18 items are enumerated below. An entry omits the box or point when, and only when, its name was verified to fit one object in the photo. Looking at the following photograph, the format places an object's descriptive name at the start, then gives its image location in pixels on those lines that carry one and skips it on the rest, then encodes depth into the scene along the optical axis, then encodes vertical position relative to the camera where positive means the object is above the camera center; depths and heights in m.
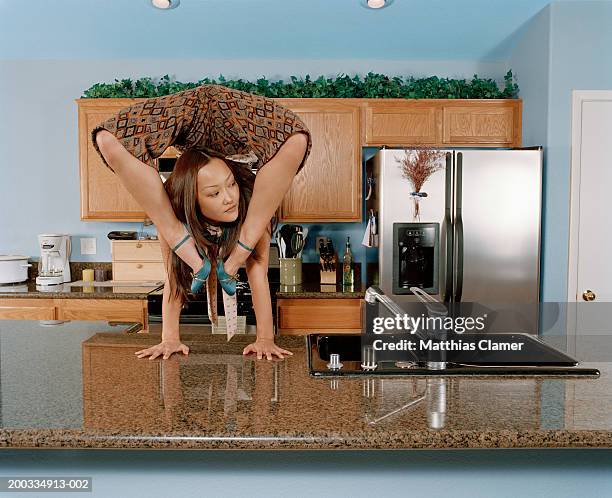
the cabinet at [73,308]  3.72 -0.57
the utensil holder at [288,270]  3.90 -0.33
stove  3.56 -0.54
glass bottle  3.92 -0.32
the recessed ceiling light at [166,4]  3.03 +1.19
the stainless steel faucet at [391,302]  1.56 -0.23
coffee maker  4.02 -0.27
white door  3.41 +0.13
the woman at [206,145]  1.42 +0.21
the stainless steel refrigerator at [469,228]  3.43 -0.02
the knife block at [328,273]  3.98 -0.35
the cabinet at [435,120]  3.86 +0.71
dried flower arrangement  3.43 +0.35
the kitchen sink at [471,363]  1.53 -0.40
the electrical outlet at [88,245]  4.33 -0.17
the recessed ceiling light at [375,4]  2.97 +1.17
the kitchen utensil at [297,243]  3.93 -0.14
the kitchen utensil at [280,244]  3.94 -0.15
